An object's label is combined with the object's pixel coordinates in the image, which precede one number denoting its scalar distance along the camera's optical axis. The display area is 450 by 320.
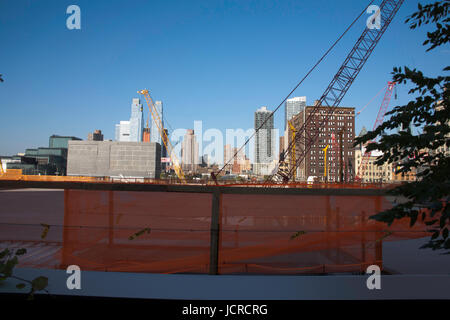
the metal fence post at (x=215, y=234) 5.33
